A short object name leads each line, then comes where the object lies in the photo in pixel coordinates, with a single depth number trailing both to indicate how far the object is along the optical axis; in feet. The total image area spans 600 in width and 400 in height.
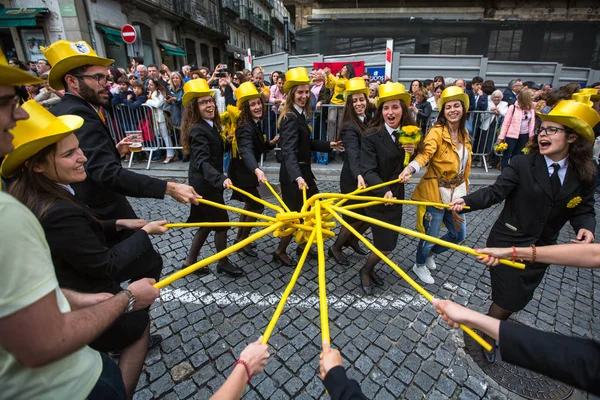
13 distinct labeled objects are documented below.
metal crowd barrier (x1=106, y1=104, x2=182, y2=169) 26.89
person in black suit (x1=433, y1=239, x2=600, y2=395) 4.35
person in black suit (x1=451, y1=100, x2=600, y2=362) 8.09
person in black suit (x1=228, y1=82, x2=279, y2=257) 13.20
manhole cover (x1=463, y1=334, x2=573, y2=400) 8.59
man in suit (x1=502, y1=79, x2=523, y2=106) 28.86
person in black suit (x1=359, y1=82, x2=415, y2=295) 11.53
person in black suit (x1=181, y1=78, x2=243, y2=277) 11.82
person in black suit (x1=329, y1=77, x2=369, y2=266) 12.80
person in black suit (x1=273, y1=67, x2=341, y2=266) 12.60
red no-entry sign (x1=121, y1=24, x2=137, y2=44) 34.86
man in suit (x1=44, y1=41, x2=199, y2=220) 8.30
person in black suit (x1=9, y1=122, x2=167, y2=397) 5.54
